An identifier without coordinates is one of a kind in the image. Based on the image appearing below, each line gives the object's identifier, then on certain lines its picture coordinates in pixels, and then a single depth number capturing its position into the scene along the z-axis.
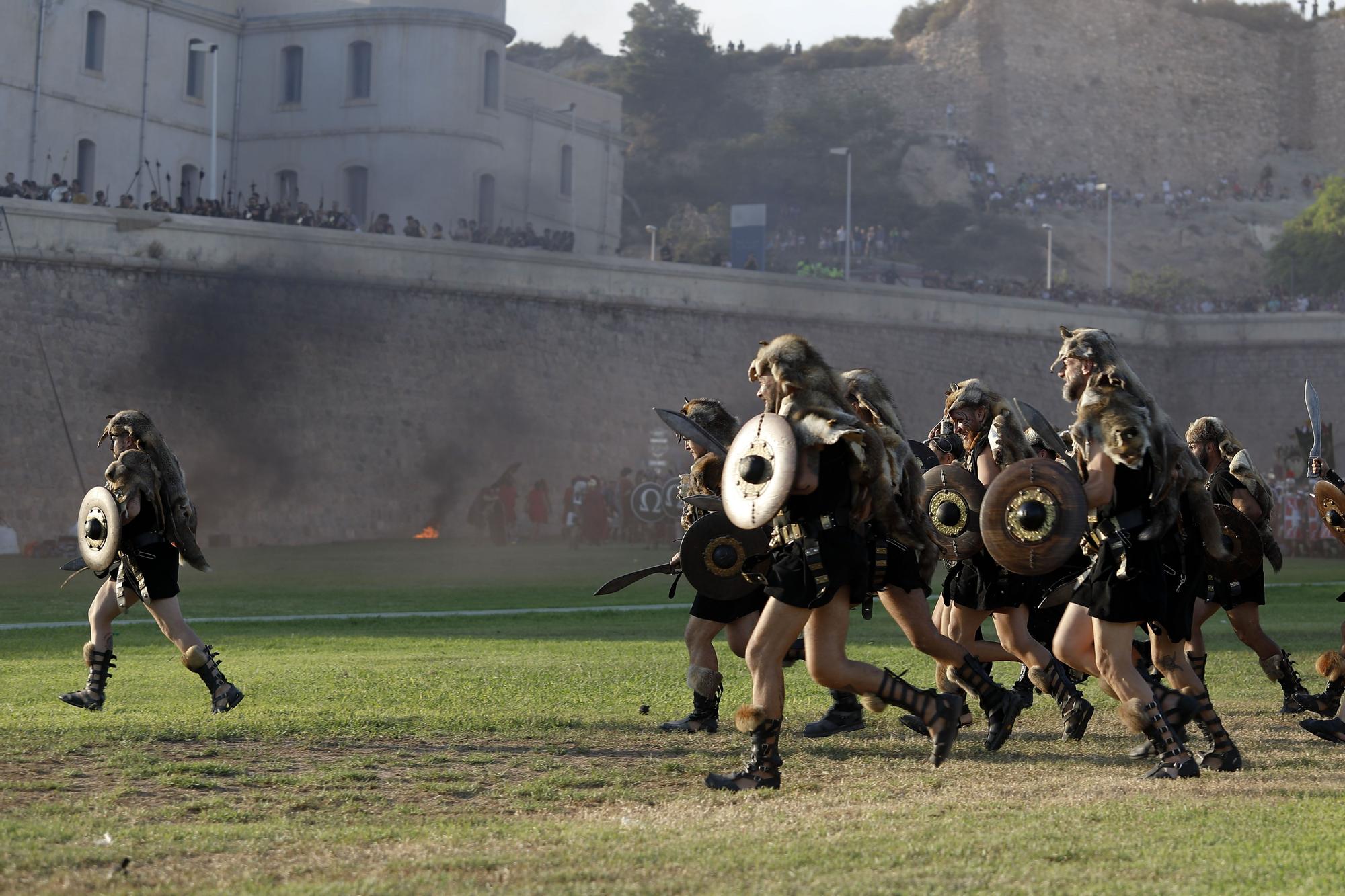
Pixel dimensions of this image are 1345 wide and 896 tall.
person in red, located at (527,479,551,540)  78.19
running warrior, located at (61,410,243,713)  19.61
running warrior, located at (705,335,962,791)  14.70
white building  103.56
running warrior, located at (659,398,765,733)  18.84
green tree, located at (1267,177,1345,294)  143.75
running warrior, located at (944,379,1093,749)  18.75
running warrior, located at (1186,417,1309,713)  20.62
